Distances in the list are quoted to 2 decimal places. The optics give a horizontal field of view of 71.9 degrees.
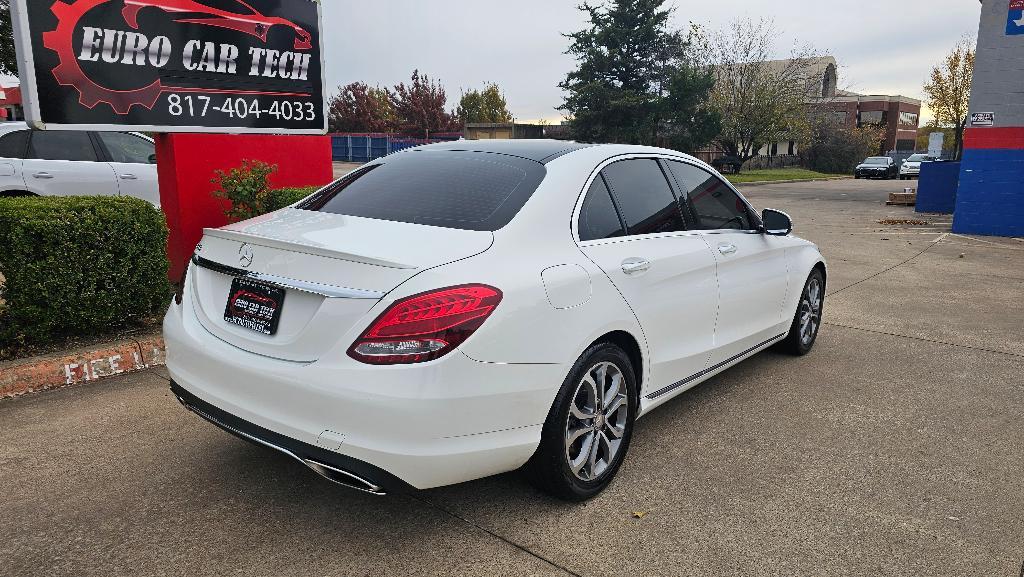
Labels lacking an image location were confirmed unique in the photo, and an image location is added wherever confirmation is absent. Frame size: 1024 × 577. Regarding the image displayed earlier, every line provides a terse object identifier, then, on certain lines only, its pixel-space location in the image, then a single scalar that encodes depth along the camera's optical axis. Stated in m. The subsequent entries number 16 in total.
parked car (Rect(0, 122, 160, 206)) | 7.84
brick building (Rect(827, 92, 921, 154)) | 74.62
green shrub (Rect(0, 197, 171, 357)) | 4.40
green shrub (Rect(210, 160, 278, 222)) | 6.32
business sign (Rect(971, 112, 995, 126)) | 13.17
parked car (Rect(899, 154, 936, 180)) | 41.97
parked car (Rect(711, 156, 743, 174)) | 44.53
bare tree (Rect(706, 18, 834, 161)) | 42.84
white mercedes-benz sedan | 2.45
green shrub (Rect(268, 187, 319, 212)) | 6.51
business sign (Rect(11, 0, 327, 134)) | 5.04
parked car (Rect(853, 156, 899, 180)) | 43.77
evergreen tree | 38.53
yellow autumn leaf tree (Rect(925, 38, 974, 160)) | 39.56
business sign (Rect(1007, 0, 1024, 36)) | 12.42
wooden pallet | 20.83
